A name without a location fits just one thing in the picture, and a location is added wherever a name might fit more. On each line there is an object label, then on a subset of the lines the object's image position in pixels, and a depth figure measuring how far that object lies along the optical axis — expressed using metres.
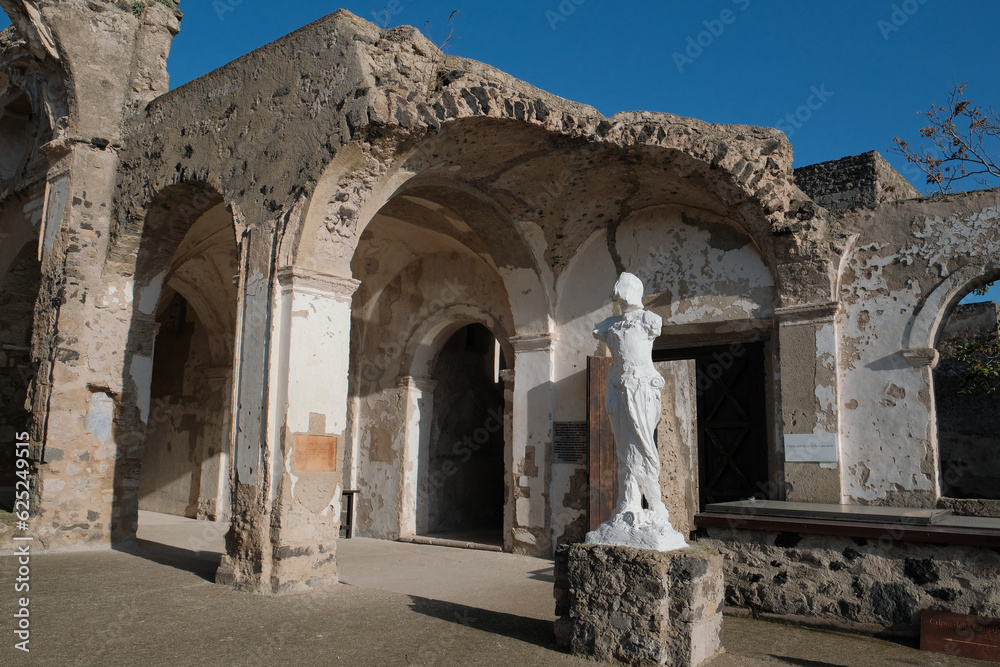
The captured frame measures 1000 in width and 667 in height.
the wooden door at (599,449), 7.64
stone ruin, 5.83
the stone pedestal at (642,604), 3.82
